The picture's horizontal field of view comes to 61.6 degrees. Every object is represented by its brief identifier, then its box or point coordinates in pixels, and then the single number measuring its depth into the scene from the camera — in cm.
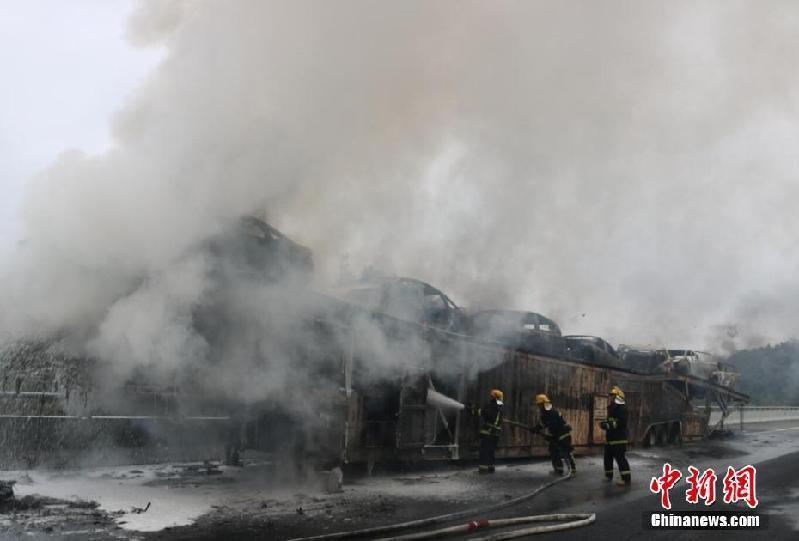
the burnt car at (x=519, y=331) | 1415
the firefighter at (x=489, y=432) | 1203
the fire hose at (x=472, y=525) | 655
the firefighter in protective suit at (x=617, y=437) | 1115
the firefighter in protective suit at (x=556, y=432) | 1227
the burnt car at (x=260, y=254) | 927
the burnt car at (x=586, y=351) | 1892
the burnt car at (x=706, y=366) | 2611
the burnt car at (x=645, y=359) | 2389
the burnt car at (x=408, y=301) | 1130
